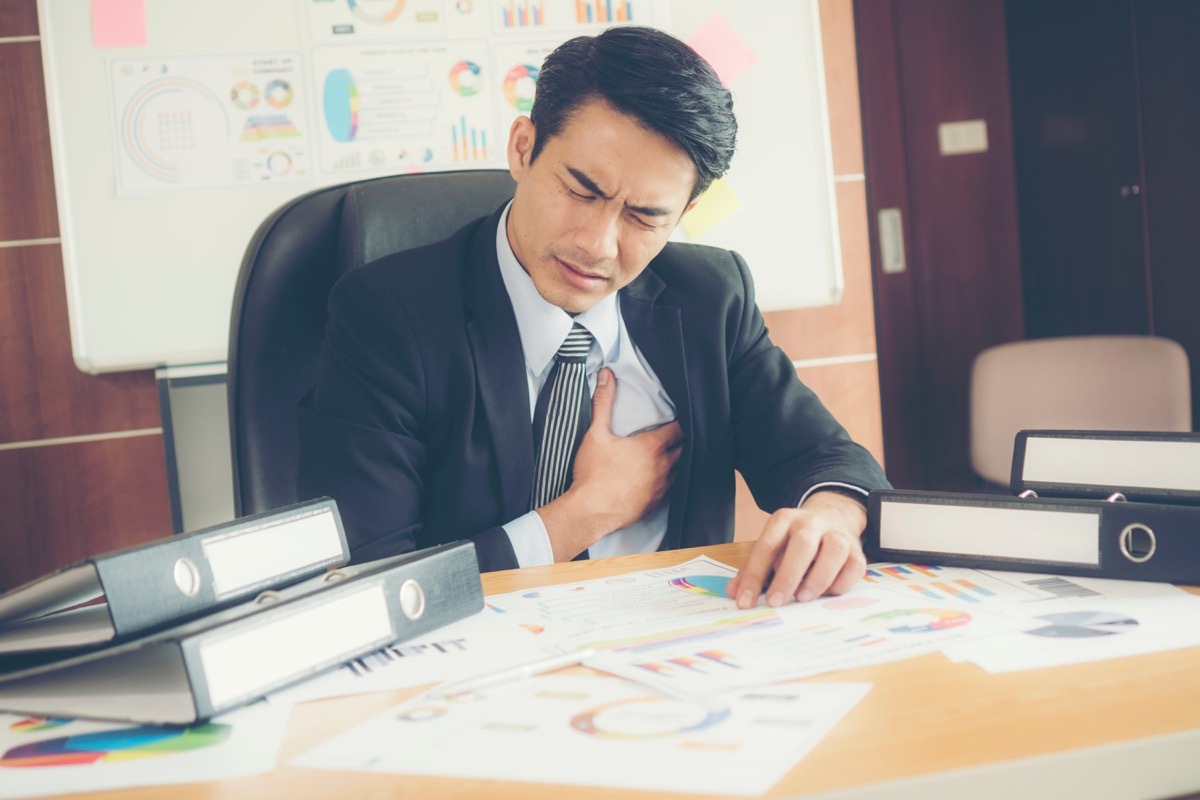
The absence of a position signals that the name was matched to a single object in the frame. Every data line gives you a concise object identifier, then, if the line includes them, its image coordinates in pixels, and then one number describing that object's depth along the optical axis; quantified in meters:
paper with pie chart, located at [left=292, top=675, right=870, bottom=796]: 0.54
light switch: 3.82
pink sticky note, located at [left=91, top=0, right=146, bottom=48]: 2.15
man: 1.23
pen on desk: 0.67
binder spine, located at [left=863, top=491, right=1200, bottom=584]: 0.83
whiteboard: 2.16
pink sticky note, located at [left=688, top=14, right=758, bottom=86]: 2.38
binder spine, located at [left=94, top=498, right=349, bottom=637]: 0.65
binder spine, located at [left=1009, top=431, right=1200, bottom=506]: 0.87
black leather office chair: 1.29
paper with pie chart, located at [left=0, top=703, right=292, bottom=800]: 0.58
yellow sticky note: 2.40
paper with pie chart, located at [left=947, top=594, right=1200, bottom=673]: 0.68
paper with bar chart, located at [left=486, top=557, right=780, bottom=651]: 0.77
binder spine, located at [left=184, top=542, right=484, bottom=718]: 0.64
